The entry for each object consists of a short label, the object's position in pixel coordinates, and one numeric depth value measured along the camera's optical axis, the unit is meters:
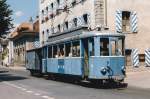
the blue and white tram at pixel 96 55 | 15.05
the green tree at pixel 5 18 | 21.98
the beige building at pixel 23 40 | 52.02
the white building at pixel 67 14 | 25.03
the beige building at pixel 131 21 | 24.94
